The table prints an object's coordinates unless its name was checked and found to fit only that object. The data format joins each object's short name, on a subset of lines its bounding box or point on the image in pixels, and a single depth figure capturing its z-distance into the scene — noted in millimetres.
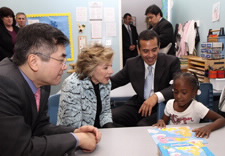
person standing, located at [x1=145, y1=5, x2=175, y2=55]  3746
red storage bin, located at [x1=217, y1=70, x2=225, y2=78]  2525
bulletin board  4641
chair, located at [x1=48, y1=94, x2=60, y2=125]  1916
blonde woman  1616
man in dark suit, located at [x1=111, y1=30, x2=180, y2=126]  2205
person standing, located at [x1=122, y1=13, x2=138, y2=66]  5871
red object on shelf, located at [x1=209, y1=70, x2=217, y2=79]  2537
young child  1646
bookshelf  2684
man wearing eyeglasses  838
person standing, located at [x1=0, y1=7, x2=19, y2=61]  3605
